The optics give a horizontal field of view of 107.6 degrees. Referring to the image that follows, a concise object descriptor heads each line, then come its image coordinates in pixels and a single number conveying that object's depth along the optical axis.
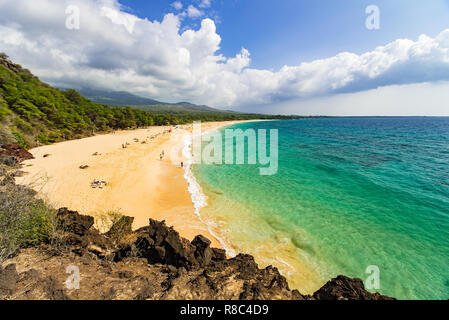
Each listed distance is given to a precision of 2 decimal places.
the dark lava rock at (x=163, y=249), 6.01
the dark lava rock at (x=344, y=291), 4.77
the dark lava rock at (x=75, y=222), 7.08
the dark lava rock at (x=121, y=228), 7.77
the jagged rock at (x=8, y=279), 3.74
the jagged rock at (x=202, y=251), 6.05
